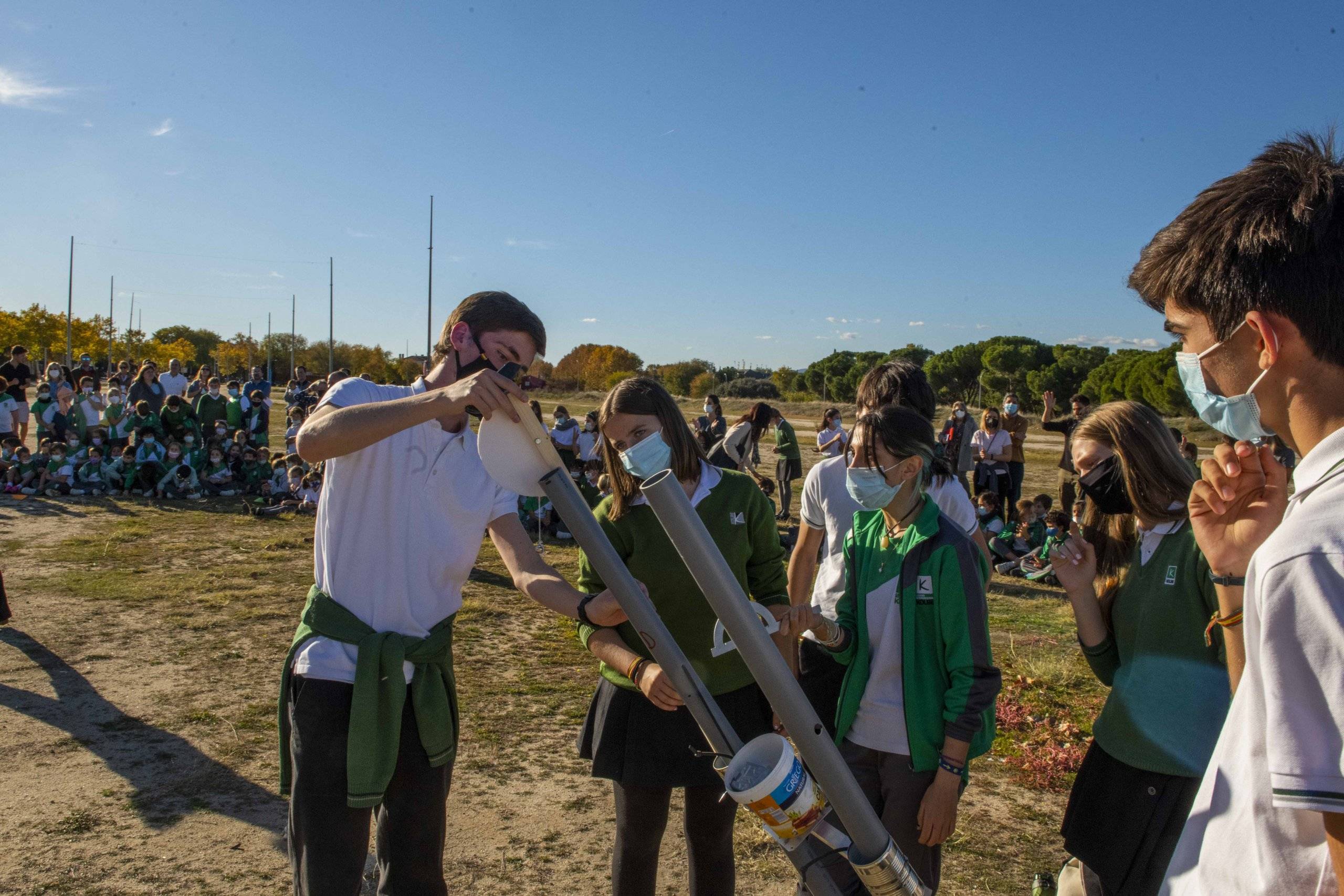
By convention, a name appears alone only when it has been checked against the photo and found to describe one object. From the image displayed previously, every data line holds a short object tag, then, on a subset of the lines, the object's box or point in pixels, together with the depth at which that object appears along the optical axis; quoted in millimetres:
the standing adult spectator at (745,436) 10047
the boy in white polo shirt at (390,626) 2348
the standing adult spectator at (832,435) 13430
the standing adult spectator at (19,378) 15289
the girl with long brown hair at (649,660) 2807
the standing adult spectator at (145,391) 16656
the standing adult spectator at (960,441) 11867
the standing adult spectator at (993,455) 12594
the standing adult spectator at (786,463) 13648
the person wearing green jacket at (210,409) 16609
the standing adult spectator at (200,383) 18625
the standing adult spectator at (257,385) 17641
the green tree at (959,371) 65688
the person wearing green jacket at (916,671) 2645
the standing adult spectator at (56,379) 16706
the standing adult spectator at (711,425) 14984
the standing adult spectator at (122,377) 19484
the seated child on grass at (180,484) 14672
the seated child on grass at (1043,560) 9797
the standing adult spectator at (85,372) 20145
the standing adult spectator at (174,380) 18516
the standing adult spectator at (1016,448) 12727
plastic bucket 1504
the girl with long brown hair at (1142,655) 2484
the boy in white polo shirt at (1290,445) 954
